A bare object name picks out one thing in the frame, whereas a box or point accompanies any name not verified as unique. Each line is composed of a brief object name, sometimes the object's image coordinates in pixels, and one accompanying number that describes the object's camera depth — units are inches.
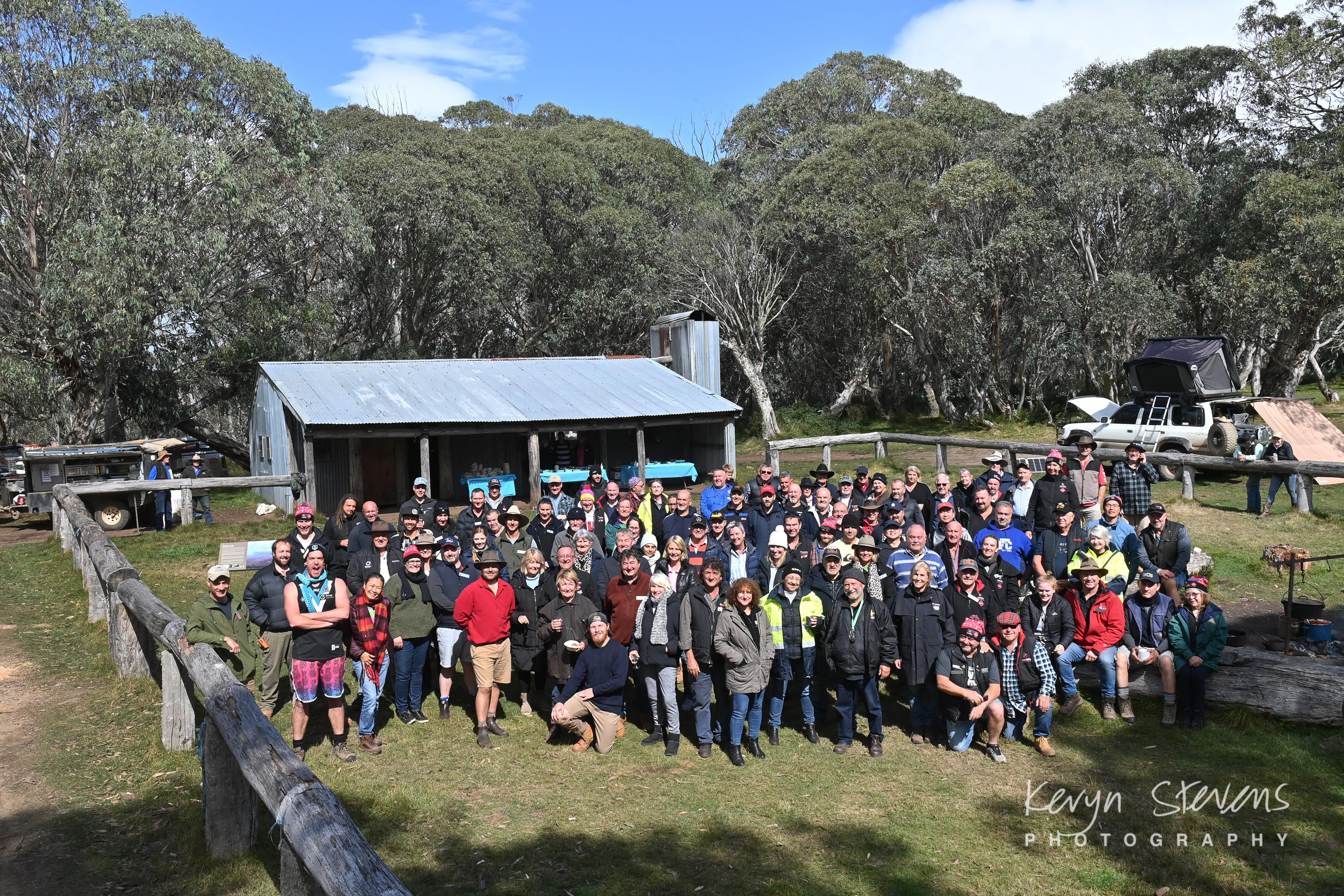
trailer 756.0
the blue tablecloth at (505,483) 839.7
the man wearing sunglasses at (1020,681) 320.2
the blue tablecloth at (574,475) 850.1
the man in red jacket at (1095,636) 340.2
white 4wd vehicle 748.6
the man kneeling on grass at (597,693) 318.0
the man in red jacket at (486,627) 324.8
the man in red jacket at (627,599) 334.6
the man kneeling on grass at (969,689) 315.0
